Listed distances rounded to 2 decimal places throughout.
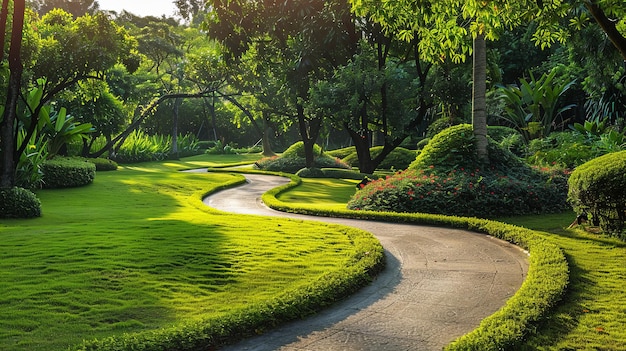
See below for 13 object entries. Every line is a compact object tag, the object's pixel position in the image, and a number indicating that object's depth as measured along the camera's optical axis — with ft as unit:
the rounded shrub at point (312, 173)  95.04
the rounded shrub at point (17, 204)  44.39
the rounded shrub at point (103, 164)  101.19
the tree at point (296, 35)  70.74
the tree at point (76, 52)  60.39
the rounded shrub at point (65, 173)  68.23
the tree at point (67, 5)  183.32
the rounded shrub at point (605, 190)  29.43
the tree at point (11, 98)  43.98
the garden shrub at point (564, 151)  50.62
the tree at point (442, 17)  23.58
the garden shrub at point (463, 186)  41.65
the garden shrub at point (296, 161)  108.88
